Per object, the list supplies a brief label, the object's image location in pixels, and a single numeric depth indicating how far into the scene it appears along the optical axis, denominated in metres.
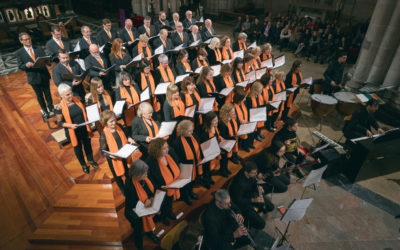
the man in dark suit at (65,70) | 4.04
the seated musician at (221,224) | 2.74
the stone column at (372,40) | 5.43
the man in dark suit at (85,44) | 5.35
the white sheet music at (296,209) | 2.62
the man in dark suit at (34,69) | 4.40
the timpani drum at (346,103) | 5.21
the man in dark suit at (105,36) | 6.01
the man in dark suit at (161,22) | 7.22
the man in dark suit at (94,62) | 4.48
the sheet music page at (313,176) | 3.16
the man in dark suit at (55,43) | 5.06
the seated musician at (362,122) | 4.61
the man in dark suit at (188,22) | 8.09
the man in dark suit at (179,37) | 6.62
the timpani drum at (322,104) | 5.18
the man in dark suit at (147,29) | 6.76
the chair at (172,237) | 2.79
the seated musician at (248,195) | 3.29
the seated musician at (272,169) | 3.70
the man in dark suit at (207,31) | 7.39
